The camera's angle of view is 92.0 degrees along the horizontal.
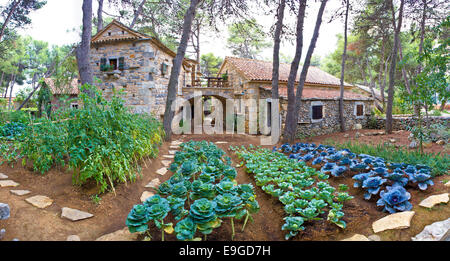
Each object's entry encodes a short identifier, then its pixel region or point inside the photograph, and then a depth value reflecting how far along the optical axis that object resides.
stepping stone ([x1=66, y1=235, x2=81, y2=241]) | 2.14
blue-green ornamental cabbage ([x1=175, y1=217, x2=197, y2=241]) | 1.90
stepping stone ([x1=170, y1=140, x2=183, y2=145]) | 7.41
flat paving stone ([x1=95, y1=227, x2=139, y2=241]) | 2.18
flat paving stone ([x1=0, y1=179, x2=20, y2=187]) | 3.03
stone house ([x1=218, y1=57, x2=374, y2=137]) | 11.09
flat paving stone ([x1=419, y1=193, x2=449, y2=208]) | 2.42
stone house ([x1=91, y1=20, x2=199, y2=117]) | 10.45
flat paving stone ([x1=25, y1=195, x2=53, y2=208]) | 2.62
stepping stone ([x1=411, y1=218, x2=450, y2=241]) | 1.96
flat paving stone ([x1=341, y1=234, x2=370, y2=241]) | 2.08
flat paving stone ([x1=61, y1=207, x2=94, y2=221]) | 2.49
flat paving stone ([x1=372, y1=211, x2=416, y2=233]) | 2.13
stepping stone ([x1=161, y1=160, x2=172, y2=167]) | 4.91
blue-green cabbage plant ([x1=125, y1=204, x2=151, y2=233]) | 1.95
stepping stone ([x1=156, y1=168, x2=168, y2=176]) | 4.37
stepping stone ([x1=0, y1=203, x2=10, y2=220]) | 2.01
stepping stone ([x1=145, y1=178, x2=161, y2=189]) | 3.66
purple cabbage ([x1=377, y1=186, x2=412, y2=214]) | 2.47
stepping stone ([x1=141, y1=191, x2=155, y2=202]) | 3.22
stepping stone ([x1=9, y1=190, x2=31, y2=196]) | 2.82
